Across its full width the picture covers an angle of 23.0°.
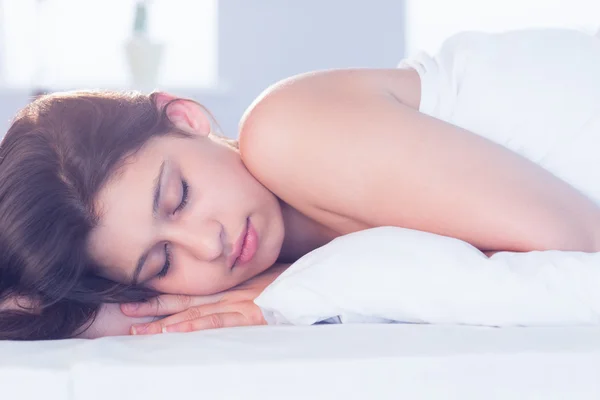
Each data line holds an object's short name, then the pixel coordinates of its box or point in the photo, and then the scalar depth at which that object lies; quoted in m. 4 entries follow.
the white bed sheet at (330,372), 1.14
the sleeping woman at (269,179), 1.33
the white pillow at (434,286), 1.23
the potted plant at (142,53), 3.04
